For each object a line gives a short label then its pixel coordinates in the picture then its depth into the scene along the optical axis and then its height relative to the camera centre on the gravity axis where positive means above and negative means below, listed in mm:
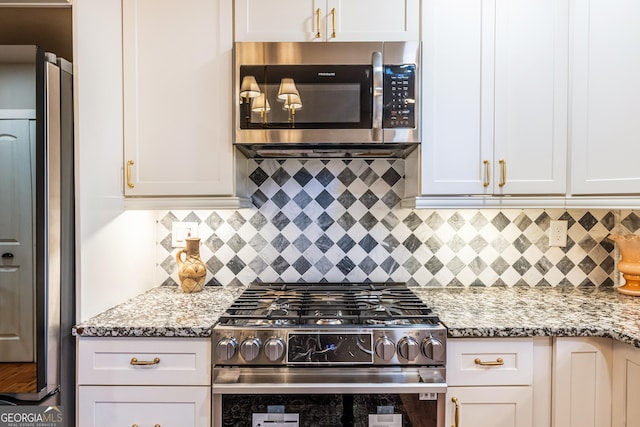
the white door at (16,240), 1274 -123
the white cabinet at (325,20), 1664 +772
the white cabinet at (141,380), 1378 -623
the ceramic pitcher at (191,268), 1890 -314
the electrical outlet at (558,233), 2006 -153
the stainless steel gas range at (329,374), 1354 -597
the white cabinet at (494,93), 1658 +463
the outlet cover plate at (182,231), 2039 -148
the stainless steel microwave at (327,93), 1642 +458
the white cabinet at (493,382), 1380 -629
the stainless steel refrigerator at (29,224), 1278 -72
